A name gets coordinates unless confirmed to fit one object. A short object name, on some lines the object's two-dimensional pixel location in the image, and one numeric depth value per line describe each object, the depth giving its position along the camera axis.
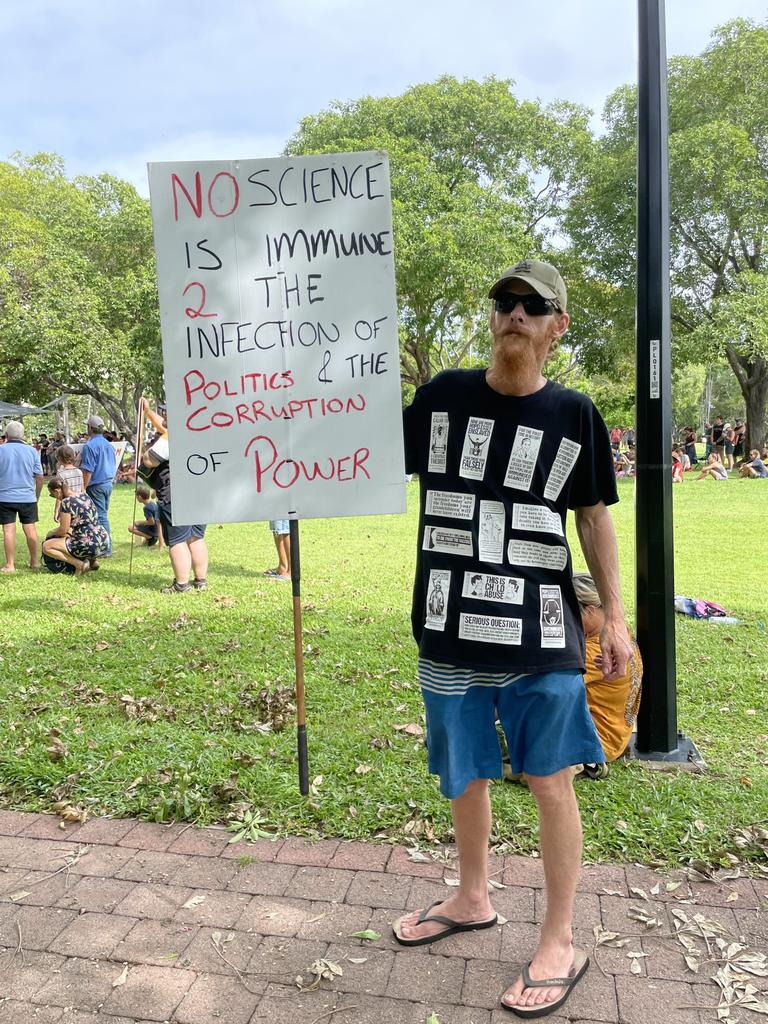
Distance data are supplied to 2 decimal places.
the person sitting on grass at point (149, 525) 11.48
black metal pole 3.74
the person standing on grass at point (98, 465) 10.44
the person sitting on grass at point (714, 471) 22.55
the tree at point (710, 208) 23.98
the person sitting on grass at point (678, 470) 22.09
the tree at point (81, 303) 27.73
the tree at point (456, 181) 24.77
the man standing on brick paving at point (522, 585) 2.38
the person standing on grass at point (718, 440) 26.47
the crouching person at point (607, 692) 3.90
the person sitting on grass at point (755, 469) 22.44
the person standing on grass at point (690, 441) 29.02
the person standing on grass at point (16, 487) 9.54
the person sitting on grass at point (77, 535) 9.34
